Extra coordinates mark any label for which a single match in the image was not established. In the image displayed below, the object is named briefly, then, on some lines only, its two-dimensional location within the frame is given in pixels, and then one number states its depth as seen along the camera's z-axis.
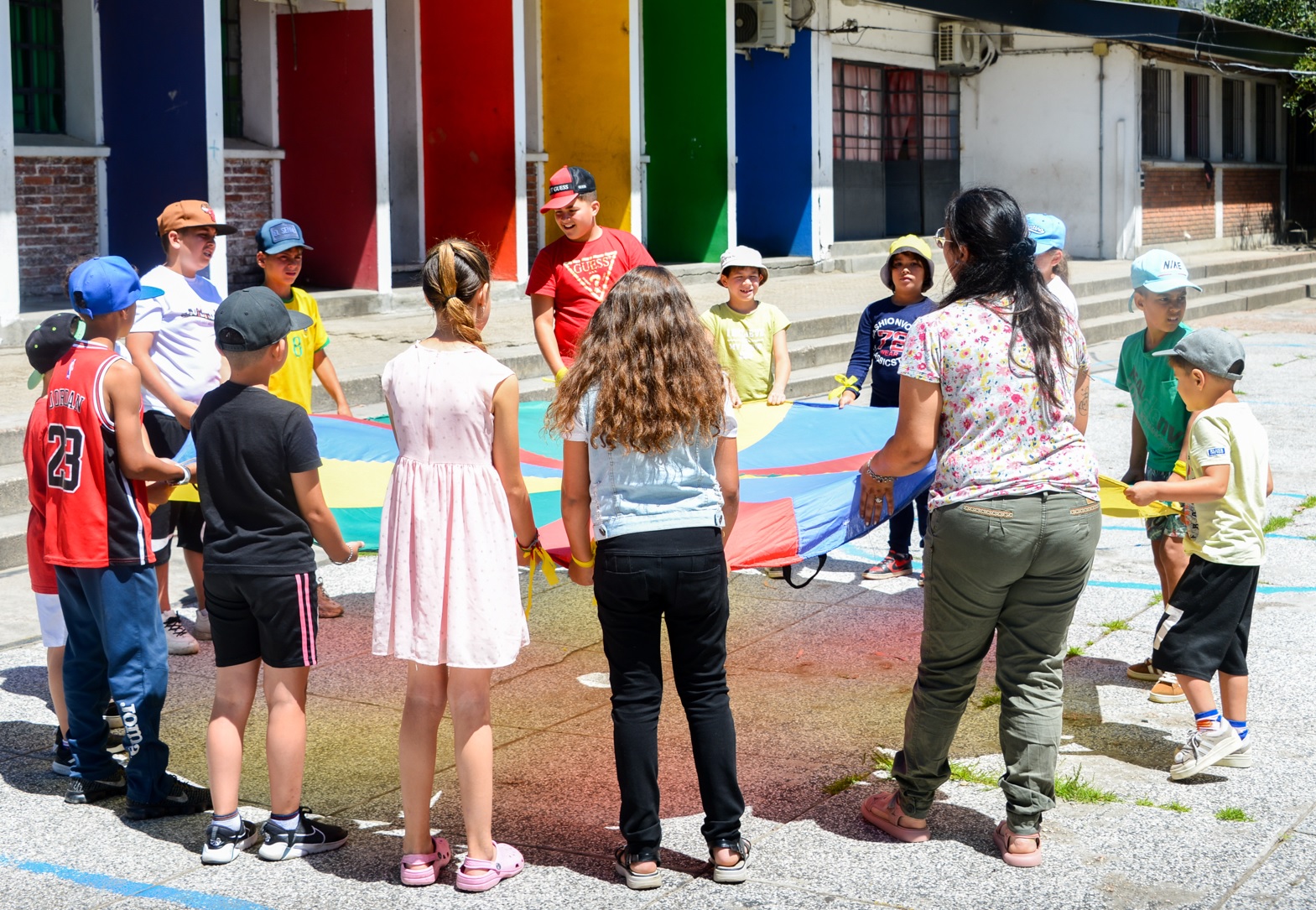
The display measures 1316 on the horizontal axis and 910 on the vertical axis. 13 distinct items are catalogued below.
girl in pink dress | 3.99
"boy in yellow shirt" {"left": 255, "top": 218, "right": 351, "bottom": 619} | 6.14
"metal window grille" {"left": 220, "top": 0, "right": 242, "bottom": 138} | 14.02
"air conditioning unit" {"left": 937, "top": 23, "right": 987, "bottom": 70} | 23.56
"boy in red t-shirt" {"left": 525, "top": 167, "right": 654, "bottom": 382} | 6.38
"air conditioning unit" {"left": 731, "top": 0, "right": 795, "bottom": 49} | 19.58
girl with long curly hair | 3.93
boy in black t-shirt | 4.18
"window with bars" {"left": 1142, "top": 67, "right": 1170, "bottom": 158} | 25.47
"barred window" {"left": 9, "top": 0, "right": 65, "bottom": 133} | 12.41
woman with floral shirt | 4.04
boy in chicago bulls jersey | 4.54
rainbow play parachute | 5.02
